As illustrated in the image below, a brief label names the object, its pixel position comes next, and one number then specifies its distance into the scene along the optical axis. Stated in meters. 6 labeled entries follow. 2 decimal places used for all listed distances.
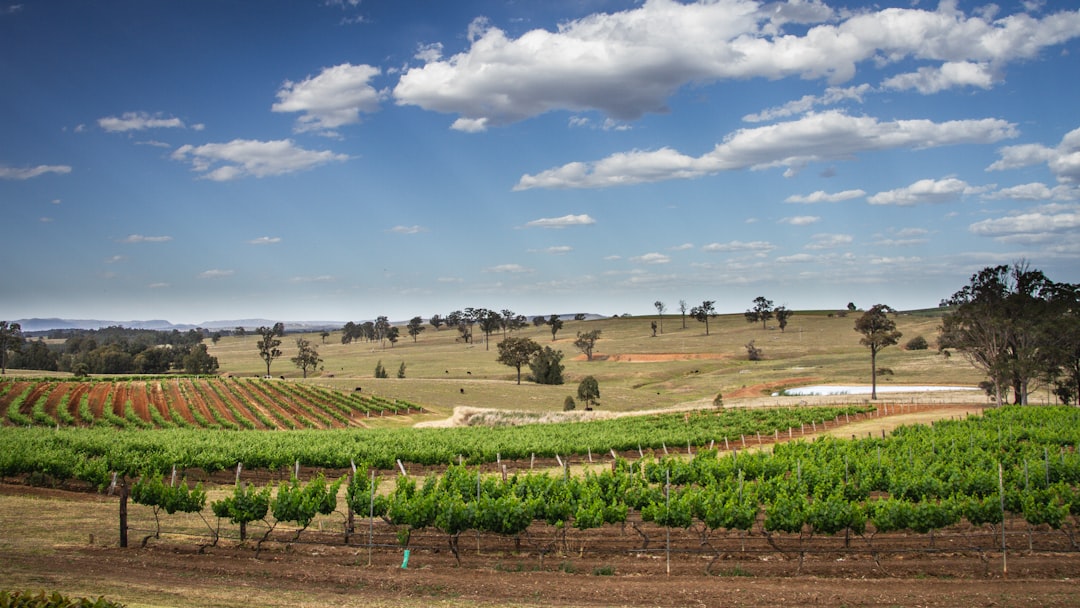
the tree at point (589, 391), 88.94
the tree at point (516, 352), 115.38
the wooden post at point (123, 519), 22.70
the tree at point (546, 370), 116.69
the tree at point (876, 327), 78.81
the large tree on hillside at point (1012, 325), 68.19
